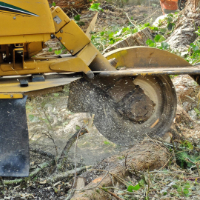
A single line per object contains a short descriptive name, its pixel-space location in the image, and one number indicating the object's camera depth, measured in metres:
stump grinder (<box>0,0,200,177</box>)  5.27
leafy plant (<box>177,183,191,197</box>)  4.87
